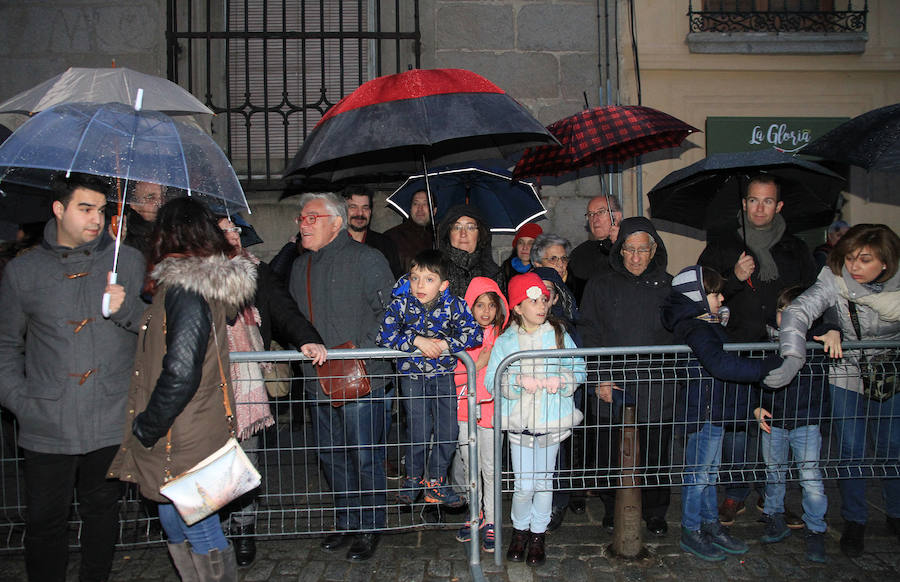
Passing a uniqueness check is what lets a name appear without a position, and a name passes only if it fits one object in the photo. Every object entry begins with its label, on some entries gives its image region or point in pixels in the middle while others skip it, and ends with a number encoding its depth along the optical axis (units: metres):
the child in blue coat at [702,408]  4.13
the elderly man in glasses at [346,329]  4.29
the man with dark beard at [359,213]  5.45
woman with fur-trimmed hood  3.13
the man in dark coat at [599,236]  5.93
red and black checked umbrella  5.45
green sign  8.15
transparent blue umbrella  3.36
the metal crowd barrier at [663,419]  4.05
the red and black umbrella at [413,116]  3.99
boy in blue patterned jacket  4.07
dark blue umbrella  6.21
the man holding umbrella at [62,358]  3.45
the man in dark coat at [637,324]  4.45
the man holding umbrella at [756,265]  4.72
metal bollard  4.15
